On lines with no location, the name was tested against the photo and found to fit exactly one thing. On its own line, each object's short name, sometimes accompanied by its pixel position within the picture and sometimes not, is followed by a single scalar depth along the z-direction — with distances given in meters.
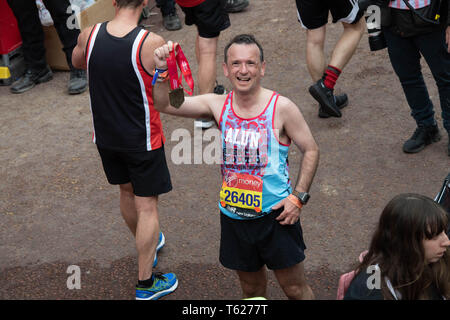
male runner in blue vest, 6.33
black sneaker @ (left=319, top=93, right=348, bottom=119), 11.70
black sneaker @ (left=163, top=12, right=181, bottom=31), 16.30
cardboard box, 14.67
